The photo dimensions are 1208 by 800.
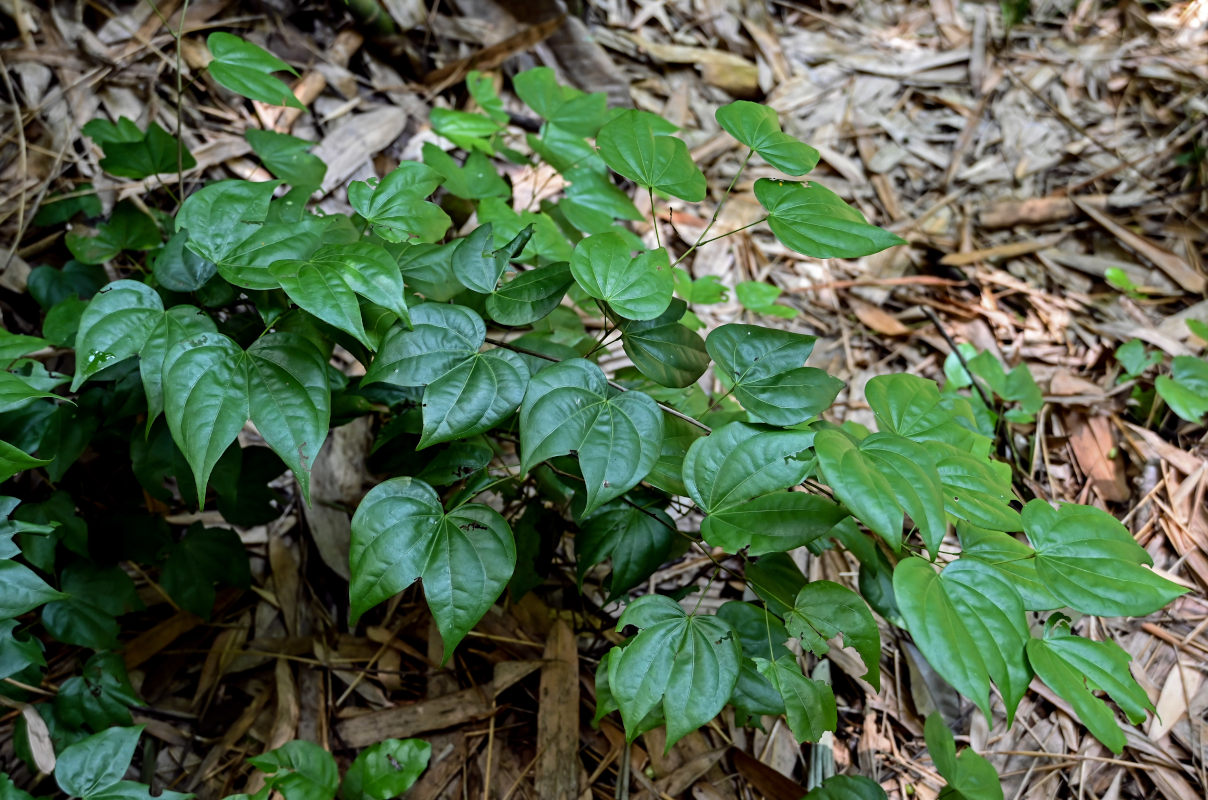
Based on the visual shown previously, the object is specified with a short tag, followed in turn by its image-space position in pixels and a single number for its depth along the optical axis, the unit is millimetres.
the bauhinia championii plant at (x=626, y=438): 1046
